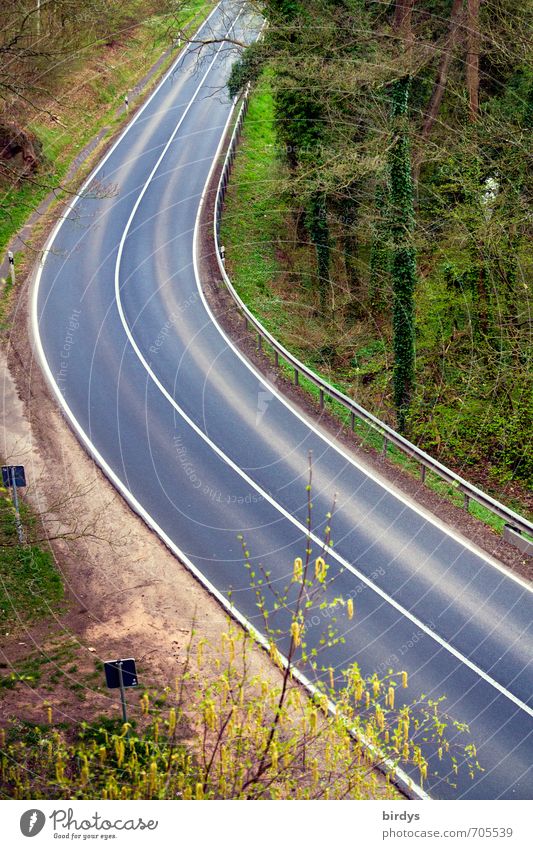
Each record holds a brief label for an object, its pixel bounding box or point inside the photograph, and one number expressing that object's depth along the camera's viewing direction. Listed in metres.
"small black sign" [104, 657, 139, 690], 17.20
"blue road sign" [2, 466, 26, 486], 23.62
